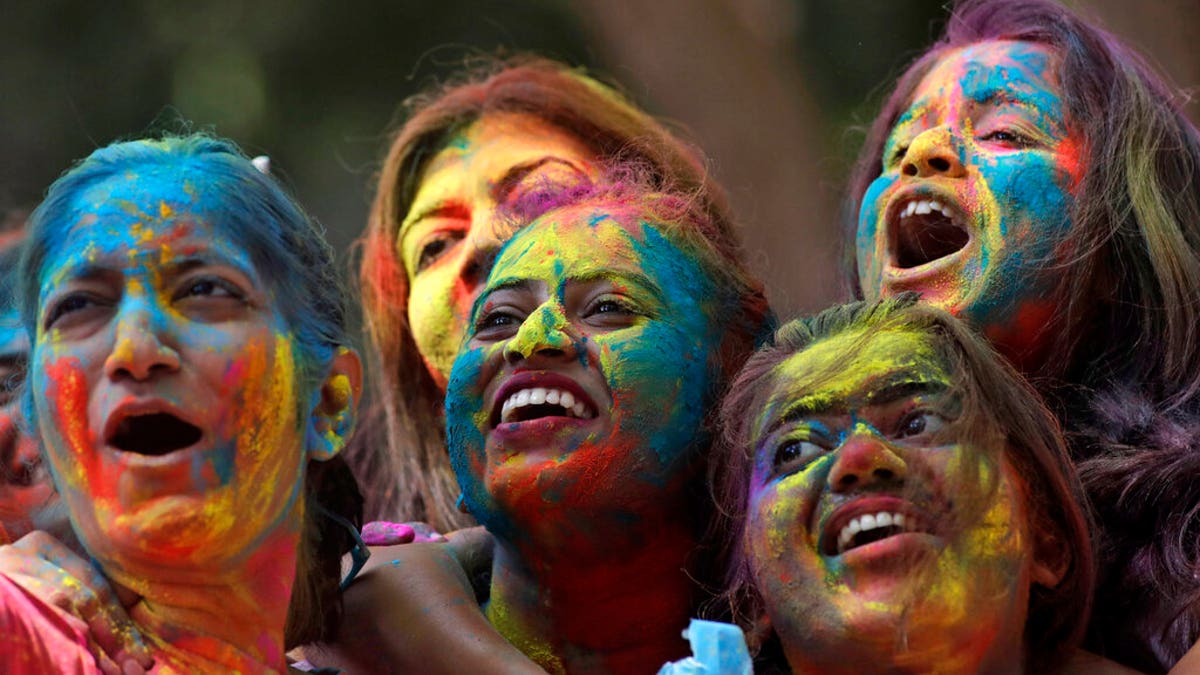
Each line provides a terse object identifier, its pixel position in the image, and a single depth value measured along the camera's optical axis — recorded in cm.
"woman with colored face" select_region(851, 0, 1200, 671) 810
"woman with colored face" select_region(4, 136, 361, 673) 653
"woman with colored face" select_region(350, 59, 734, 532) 984
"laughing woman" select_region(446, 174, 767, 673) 786
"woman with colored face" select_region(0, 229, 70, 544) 727
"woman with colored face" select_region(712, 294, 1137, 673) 688
